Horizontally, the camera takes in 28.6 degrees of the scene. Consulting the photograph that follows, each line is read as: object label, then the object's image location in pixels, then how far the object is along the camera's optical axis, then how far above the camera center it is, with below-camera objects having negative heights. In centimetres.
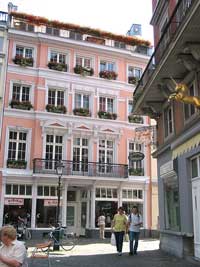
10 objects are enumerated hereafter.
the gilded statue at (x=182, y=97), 531 +164
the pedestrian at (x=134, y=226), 1381 -44
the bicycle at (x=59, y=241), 1531 -106
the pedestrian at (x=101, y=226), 2547 -78
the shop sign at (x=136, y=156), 1749 +254
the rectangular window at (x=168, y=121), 1506 +357
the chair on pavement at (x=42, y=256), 1001 -106
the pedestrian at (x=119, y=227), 1385 -48
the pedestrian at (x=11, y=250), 498 -47
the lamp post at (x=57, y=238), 1549 -105
